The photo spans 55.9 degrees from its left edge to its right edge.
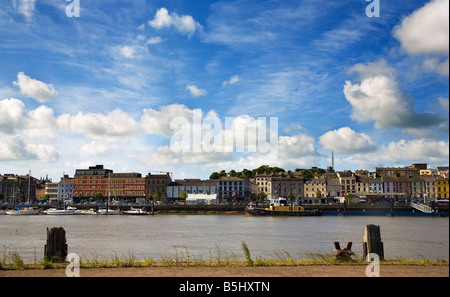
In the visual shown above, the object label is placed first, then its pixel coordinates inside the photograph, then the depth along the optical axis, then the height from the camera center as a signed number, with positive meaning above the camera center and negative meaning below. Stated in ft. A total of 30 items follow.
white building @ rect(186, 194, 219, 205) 433.40 -18.35
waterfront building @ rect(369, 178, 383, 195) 489.67 -5.18
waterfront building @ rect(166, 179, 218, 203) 477.36 -7.73
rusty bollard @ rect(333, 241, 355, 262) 48.45 -8.32
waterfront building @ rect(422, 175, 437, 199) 478.59 -6.09
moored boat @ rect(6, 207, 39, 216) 366.22 -26.82
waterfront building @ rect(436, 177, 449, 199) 469.98 -8.18
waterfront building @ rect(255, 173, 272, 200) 516.73 -3.21
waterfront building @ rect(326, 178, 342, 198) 501.56 -7.76
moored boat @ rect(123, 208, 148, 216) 345.43 -25.21
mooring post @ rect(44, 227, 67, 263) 48.29 -7.64
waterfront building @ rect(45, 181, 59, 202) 524.11 -11.24
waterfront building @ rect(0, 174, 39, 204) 547.00 -10.55
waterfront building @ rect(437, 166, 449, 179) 526.33 +14.07
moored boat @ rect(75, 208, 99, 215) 364.46 -26.59
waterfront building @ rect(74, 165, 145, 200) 484.21 -3.41
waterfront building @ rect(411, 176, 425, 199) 480.23 -6.11
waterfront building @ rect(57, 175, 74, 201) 498.28 -9.42
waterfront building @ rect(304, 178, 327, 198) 502.79 -6.66
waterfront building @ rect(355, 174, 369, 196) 491.63 -5.22
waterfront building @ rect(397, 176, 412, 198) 480.23 -5.07
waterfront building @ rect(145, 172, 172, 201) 477.65 -3.18
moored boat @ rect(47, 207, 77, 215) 360.07 -26.22
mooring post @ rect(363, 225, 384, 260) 50.24 -7.28
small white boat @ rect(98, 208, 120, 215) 363.76 -26.46
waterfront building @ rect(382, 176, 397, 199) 487.61 -3.98
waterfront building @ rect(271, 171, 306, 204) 507.30 -5.57
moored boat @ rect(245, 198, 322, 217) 319.47 -22.35
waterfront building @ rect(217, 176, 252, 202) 500.74 -8.08
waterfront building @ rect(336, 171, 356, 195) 495.41 -2.93
